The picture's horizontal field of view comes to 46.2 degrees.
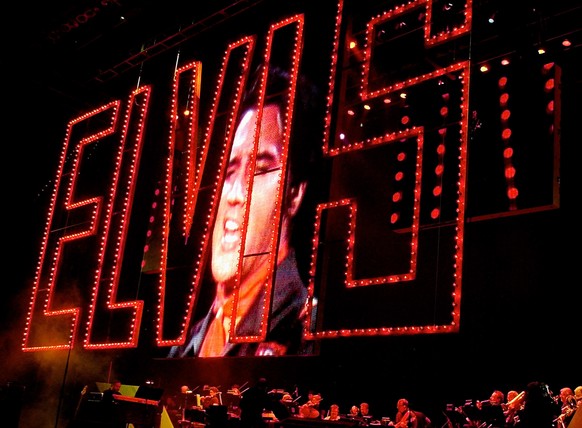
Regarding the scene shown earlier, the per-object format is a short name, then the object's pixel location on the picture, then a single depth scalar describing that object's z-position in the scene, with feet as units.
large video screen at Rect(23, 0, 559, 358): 26.08
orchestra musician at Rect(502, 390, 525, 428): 26.34
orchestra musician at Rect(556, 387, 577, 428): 25.99
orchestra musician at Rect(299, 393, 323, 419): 31.78
